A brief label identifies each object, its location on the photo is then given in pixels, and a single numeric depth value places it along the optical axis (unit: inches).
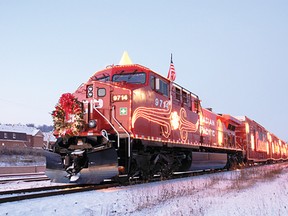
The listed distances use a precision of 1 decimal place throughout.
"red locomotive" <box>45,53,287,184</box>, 371.6
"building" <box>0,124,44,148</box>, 2559.1
